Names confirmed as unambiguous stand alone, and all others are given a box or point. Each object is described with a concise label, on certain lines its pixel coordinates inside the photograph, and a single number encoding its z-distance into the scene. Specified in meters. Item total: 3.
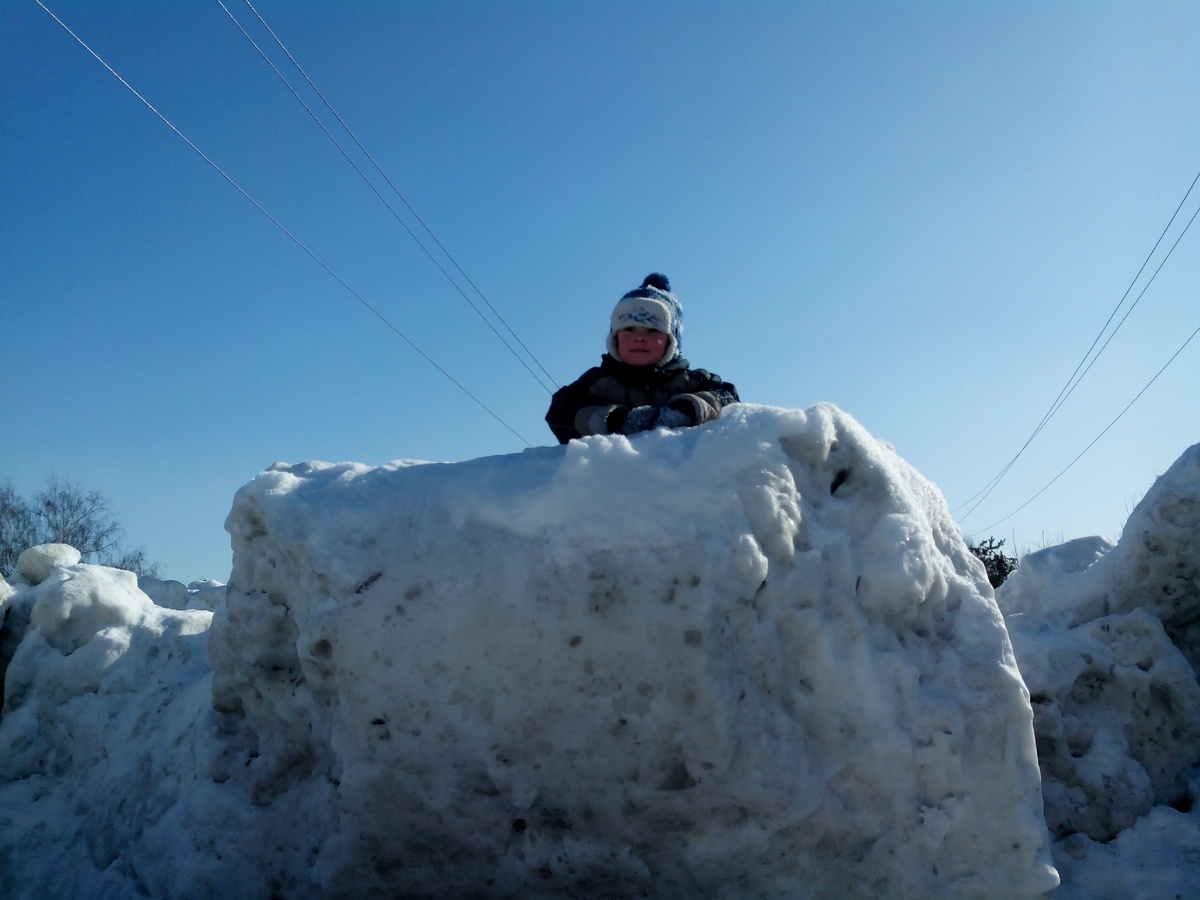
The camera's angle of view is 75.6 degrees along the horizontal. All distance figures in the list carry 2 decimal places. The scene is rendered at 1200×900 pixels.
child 3.61
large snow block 2.16
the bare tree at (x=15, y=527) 21.88
